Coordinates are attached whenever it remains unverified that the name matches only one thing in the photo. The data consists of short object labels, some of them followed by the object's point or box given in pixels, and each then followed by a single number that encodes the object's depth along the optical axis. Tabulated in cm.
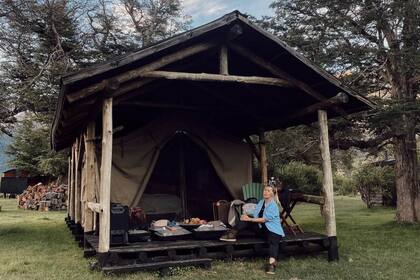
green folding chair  857
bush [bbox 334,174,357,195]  2662
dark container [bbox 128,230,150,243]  623
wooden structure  568
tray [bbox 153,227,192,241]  646
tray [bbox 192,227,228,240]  666
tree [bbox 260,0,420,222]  949
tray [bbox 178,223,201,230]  723
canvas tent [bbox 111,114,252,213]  782
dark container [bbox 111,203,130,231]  600
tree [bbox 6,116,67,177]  2112
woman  591
